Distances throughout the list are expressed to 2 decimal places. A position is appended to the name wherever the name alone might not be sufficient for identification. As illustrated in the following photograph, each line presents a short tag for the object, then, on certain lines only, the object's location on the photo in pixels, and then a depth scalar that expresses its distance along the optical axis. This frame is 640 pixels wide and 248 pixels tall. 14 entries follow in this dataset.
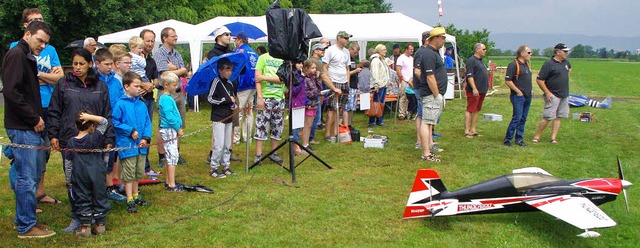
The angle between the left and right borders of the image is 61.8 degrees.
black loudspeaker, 6.59
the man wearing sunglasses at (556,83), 9.35
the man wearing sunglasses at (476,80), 10.08
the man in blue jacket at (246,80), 8.44
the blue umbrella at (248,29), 14.35
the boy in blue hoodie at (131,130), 5.28
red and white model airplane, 5.12
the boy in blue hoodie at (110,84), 5.17
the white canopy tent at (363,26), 14.95
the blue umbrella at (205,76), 6.60
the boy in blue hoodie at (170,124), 6.00
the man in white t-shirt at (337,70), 9.52
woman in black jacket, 4.62
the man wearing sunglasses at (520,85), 9.34
